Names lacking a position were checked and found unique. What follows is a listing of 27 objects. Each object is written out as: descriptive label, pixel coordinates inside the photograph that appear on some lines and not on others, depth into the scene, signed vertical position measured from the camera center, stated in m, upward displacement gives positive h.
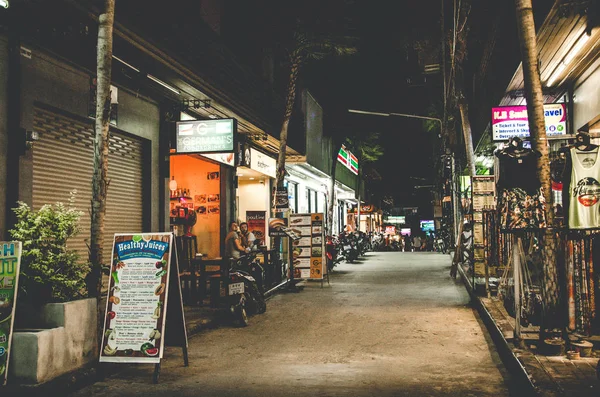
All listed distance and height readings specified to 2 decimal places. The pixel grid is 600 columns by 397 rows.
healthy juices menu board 6.59 -0.83
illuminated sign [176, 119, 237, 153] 12.60 +2.16
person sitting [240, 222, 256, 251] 15.26 -0.19
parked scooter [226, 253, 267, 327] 10.33 -1.24
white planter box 5.92 -1.27
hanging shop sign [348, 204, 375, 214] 45.81 +1.50
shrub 6.41 -0.32
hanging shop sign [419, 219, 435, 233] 88.38 +0.43
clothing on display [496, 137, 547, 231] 7.11 +0.49
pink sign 14.43 +2.73
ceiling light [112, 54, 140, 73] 10.28 +3.15
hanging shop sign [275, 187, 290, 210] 16.09 +0.84
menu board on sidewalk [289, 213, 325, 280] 16.25 -0.54
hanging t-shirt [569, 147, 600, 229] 7.39 +0.49
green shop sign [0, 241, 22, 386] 5.89 -0.64
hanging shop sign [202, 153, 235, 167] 16.00 +2.14
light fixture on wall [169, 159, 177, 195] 16.16 +1.30
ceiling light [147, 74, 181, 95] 11.73 +3.21
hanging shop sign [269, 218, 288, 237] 15.40 +0.05
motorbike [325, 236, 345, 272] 21.52 -0.98
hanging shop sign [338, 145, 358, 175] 34.22 +4.58
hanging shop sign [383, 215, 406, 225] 76.72 +1.24
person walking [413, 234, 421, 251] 52.24 -1.52
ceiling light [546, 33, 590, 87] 10.78 +3.62
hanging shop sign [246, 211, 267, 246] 21.34 +0.27
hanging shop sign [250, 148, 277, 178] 20.11 +2.55
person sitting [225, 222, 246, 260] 14.05 -0.40
